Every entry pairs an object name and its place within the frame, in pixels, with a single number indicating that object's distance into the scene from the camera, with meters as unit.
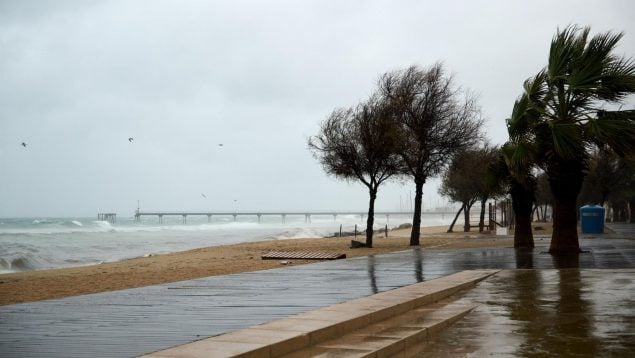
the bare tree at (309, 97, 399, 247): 28.80
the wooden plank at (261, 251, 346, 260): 19.24
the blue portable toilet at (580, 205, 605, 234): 33.69
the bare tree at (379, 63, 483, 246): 29.58
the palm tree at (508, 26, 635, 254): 15.60
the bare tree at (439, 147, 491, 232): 37.76
